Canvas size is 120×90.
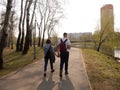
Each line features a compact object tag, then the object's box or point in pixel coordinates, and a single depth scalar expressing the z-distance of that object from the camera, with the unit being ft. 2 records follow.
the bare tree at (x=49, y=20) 66.29
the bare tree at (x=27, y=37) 35.27
